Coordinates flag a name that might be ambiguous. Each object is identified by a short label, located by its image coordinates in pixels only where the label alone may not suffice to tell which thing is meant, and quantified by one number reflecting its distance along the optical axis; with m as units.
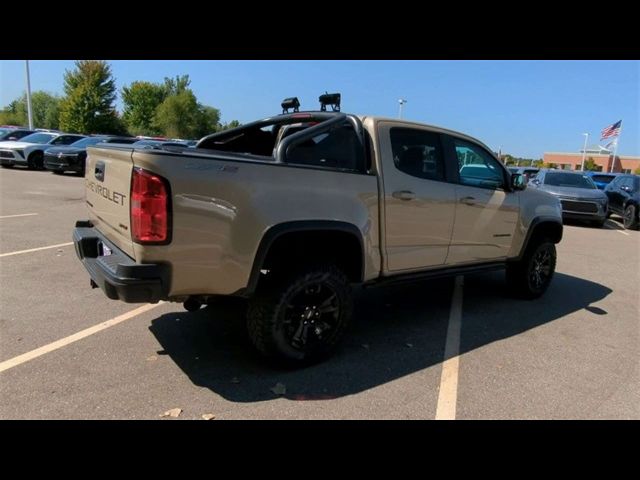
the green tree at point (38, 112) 75.92
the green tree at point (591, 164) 71.25
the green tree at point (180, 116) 78.88
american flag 32.09
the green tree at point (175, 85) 90.86
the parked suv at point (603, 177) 21.15
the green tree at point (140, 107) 80.12
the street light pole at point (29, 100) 30.47
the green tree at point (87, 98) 53.91
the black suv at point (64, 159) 17.17
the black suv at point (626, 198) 13.74
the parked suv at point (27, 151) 18.23
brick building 79.28
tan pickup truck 2.77
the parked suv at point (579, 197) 13.02
